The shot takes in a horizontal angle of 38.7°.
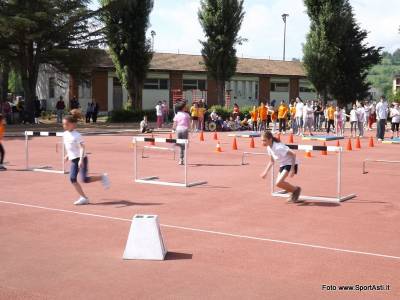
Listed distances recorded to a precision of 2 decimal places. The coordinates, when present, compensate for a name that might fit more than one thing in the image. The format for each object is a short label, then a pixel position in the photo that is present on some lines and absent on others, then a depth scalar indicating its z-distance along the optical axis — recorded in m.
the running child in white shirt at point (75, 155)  10.02
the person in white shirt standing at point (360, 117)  28.31
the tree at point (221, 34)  43.44
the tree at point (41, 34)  33.06
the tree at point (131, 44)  41.78
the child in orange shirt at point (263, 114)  31.62
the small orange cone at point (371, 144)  23.25
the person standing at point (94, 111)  40.85
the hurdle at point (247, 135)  26.70
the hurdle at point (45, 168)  14.22
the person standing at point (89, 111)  40.88
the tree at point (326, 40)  43.12
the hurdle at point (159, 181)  12.30
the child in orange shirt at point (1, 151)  14.80
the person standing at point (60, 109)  38.75
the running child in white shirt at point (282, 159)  10.26
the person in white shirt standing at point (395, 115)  26.67
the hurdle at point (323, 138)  25.61
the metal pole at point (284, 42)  81.62
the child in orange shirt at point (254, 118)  32.79
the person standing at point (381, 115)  25.31
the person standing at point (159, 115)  34.88
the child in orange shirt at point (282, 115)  30.67
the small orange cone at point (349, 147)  21.14
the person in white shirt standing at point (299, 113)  29.28
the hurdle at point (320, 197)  10.56
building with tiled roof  49.91
